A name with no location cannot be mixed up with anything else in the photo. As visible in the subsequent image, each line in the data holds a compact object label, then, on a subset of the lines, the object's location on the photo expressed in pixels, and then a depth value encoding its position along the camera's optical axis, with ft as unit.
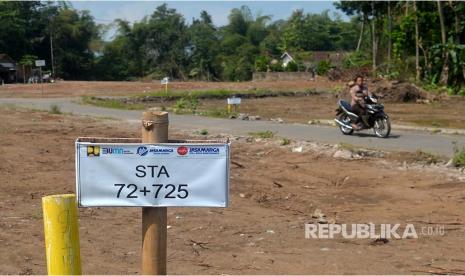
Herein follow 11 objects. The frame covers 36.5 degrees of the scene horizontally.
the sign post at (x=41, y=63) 147.95
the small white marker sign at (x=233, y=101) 82.79
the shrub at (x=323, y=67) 223.51
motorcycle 58.39
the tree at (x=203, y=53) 285.64
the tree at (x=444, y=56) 140.87
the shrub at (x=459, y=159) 40.36
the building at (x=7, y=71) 219.41
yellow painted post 14.21
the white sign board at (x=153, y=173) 14.61
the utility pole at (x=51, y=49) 264.72
